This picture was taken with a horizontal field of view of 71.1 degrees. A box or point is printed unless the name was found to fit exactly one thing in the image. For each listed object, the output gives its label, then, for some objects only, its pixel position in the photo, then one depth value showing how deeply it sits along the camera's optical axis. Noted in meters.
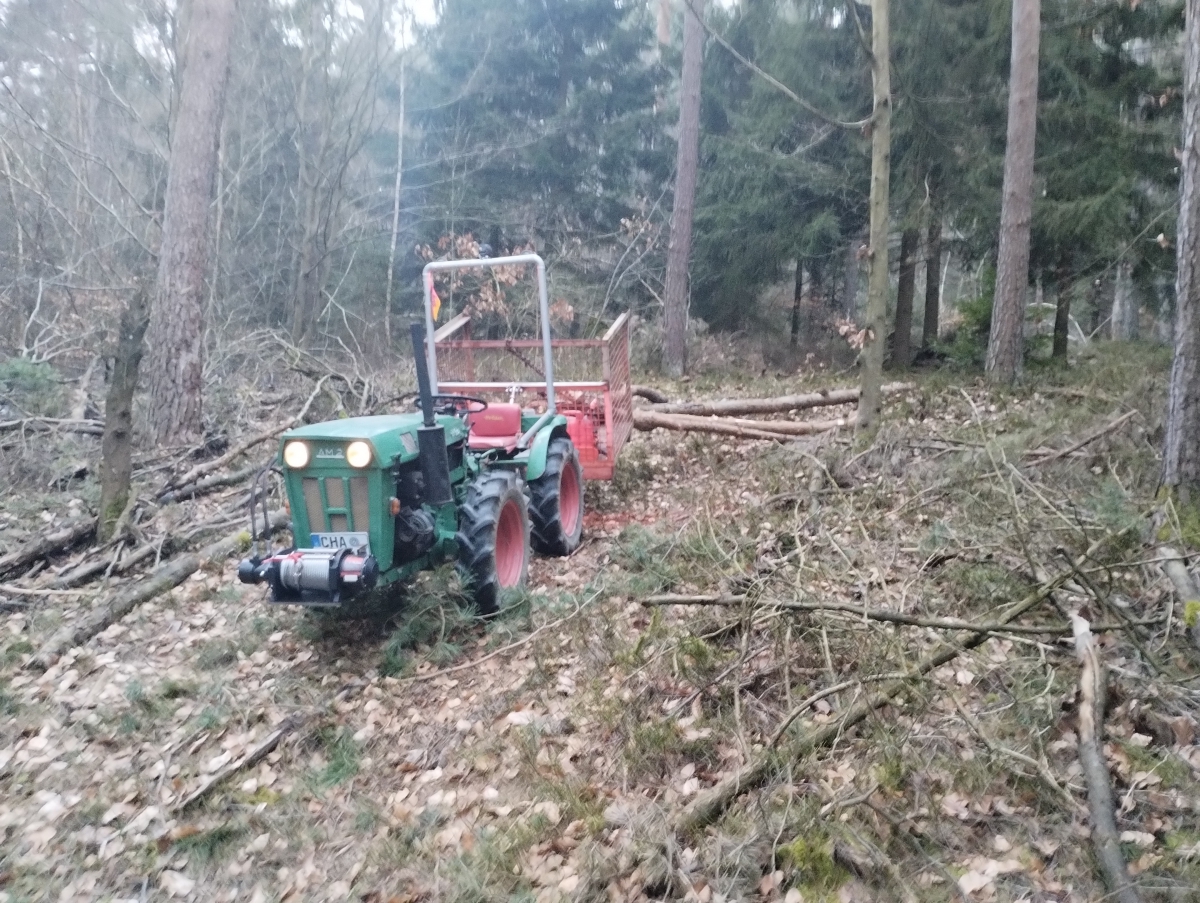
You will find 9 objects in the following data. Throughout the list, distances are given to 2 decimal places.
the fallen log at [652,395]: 11.31
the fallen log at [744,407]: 10.48
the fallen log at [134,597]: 5.20
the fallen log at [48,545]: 6.37
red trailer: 7.85
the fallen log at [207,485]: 7.78
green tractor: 4.52
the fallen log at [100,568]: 6.12
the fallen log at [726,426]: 9.70
